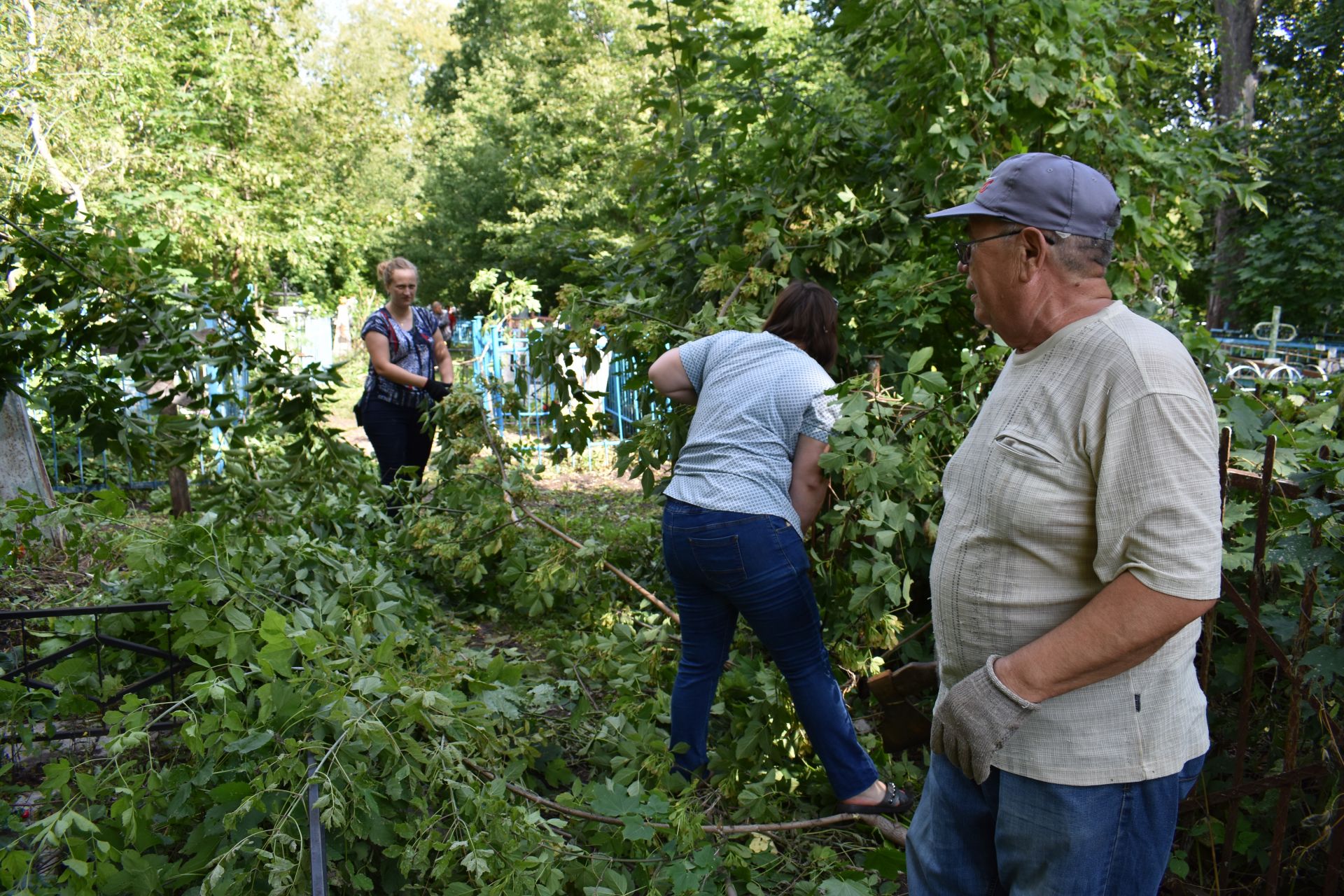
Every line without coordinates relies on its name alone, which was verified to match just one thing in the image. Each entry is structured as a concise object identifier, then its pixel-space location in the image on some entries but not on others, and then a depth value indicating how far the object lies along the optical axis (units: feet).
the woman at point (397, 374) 17.12
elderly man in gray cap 4.22
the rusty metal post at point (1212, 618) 7.07
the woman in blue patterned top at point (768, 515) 9.20
